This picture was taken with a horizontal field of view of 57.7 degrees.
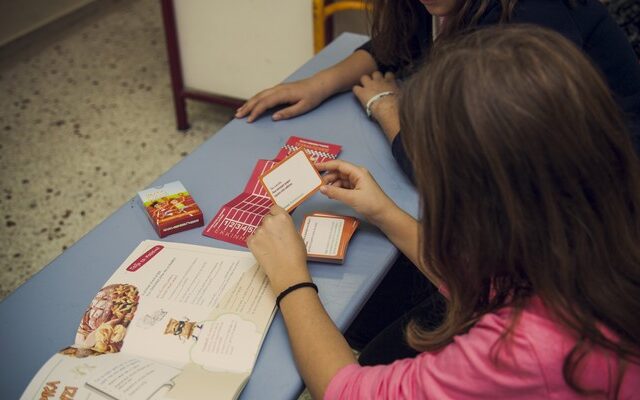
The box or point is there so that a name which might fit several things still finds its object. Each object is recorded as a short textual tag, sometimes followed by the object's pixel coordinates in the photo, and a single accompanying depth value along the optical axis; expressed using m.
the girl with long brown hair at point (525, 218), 0.60
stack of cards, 0.92
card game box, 0.97
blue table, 0.77
